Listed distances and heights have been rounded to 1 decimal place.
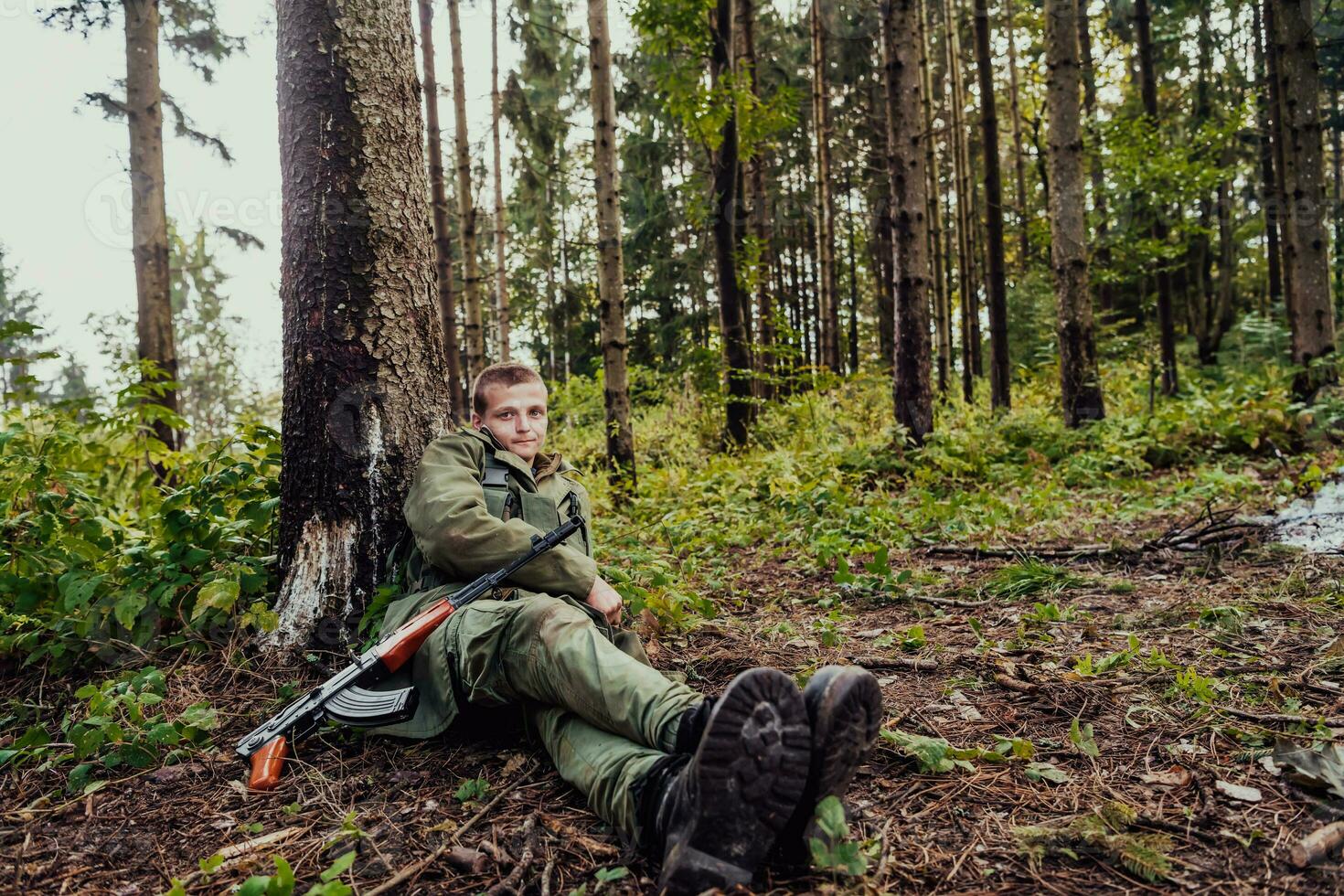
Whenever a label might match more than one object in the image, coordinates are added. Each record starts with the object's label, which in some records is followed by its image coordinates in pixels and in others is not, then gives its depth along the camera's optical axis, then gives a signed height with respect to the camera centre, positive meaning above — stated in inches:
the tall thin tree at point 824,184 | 582.2 +204.4
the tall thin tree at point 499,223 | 571.0 +208.3
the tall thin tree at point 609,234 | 300.7 +90.5
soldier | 70.4 -25.5
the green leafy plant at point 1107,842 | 72.6 -40.3
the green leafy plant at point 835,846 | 70.7 -37.1
